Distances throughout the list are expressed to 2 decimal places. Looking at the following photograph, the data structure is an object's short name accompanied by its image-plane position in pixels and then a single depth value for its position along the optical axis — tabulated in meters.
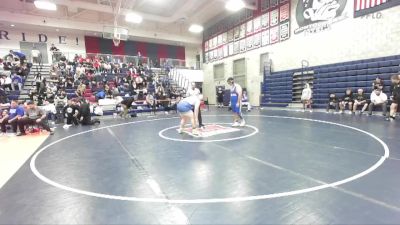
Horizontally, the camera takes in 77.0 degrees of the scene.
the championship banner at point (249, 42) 20.16
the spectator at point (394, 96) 9.33
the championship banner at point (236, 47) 21.69
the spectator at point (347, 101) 12.10
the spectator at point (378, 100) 10.42
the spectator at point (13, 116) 8.84
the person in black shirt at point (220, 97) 22.48
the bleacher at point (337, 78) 11.33
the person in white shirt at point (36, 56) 19.90
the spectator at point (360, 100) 11.52
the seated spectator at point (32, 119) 8.71
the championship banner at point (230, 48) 22.51
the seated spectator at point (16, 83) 14.87
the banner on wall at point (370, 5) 11.29
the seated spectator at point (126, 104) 13.47
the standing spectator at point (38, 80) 14.64
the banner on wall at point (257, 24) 19.10
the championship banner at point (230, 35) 22.33
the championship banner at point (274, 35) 17.60
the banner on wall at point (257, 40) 19.29
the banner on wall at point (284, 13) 16.55
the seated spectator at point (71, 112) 10.95
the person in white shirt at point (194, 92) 7.56
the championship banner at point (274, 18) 17.42
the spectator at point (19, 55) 16.96
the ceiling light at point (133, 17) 19.12
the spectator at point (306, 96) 14.33
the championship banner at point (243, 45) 20.95
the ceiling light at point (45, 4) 16.48
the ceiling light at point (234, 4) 17.36
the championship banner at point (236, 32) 21.46
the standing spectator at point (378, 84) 10.69
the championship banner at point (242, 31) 20.77
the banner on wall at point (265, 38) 18.56
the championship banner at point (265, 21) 18.33
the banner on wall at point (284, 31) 16.70
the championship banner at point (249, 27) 20.00
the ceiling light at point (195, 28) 22.48
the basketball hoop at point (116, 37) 18.55
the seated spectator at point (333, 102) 12.96
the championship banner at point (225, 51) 23.19
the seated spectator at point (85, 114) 10.90
